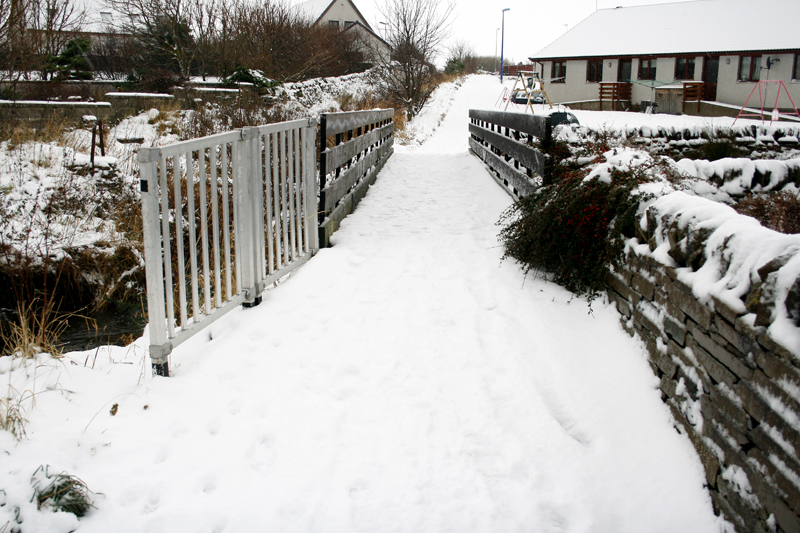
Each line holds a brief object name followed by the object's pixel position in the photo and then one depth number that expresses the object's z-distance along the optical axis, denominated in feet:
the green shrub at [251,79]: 53.78
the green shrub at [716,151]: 24.62
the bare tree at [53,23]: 45.34
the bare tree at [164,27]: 67.97
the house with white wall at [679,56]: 82.17
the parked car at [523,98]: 90.51
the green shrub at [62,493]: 7.36
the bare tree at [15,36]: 35.83
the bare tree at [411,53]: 76.54
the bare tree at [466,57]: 181.63
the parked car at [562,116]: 27.42
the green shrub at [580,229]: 13.46
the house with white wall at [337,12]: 168.35
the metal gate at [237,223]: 10.46
